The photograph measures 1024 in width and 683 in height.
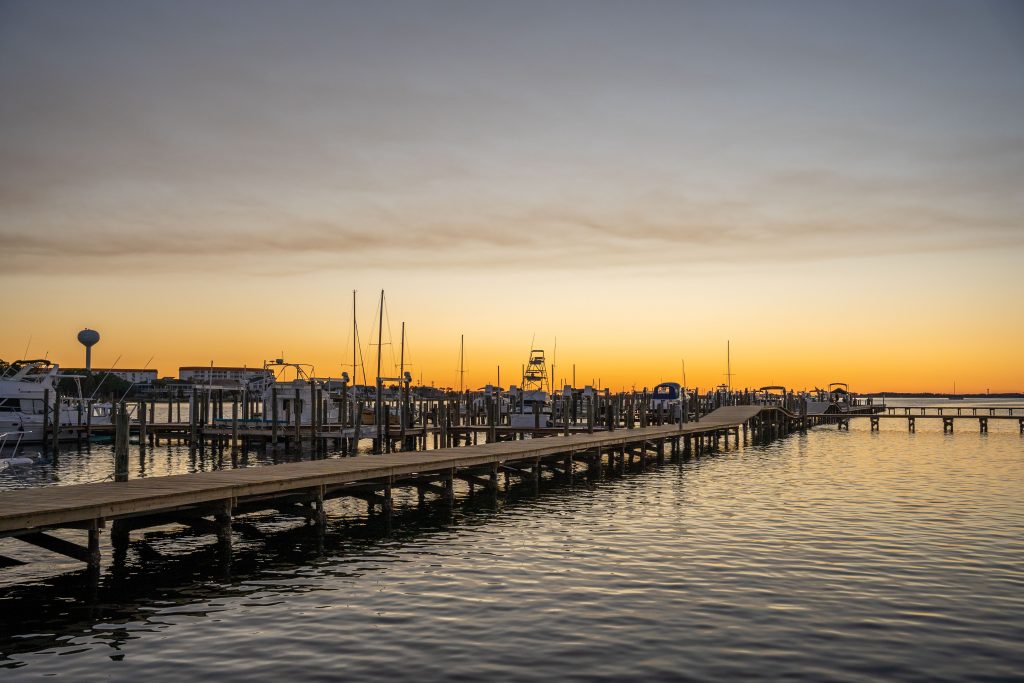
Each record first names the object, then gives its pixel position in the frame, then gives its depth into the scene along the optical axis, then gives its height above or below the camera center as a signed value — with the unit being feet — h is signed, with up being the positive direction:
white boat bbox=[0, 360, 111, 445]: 169.37 -3.77
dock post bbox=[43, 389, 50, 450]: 161.27 -5.41
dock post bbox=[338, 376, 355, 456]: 147.74 -4.97
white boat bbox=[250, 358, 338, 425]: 184.24 -1.97
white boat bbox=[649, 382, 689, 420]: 205.36 -2.31
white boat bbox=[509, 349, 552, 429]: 198.49 -4.23
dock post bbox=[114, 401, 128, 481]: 63.46 -4.40
